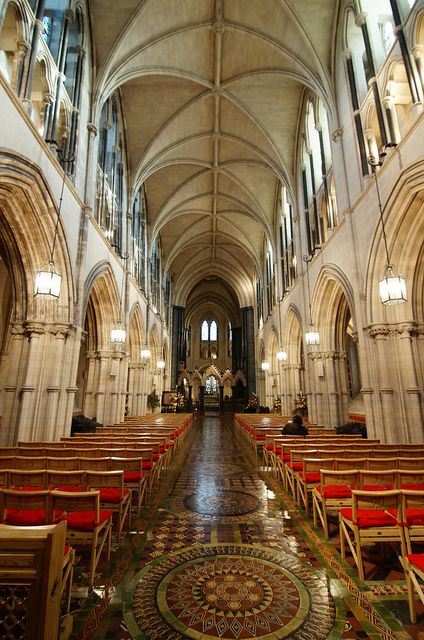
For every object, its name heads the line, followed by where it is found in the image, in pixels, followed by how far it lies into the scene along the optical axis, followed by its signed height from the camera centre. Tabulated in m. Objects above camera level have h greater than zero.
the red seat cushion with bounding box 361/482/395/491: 4.29 -1.08
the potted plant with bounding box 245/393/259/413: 25.74 -0.15
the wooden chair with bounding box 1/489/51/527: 3.04 -0.93
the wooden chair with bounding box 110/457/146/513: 4.73 -1.08
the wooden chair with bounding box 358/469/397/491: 3.96 -0.86
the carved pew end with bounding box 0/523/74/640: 1.69 -0.87
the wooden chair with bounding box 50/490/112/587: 3.09 -1.12
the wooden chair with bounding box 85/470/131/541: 3.91 -0.97
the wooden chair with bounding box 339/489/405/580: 3.20 -1.13
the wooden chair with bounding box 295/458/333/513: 4.76 -1.05
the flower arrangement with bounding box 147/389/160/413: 21.84 +0.03
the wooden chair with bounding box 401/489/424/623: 2.50 -1.15
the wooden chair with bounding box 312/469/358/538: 4.02 -1.09
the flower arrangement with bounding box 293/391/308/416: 16.36 -0.08
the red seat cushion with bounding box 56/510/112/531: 3.24 -1.13
